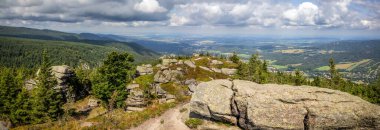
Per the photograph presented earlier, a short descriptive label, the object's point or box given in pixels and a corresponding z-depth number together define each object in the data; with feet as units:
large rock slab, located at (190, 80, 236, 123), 91.97
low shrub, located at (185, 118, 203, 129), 94.68
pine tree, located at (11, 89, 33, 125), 222.89
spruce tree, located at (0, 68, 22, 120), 235.40
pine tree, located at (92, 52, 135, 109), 223.71
